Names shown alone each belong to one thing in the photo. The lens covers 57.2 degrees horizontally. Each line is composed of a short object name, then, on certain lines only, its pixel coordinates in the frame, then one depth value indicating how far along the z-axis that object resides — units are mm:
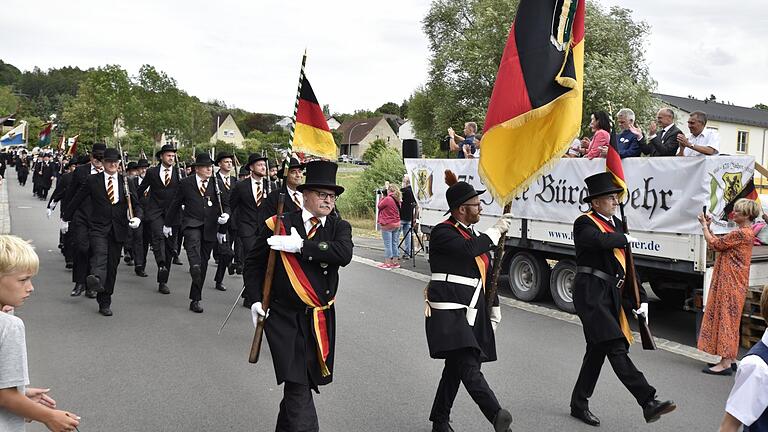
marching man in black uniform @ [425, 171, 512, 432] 4953
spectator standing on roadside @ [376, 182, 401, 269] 15266
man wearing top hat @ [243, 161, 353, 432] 4422
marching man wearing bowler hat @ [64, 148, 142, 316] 9070
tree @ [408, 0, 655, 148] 32281
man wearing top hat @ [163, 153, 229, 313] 10180
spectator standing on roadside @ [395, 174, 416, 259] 16391
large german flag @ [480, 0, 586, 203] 5508
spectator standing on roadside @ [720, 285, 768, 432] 2609
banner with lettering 8430
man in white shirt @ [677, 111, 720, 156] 8820
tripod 16406
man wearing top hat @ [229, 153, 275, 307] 10102
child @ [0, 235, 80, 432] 2643
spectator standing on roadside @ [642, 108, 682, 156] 9453
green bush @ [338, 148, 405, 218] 27234
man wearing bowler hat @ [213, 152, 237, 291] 10781
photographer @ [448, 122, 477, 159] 12945
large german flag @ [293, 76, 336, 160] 5840
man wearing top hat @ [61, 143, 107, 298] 9609
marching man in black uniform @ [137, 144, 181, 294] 11898
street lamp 101938
